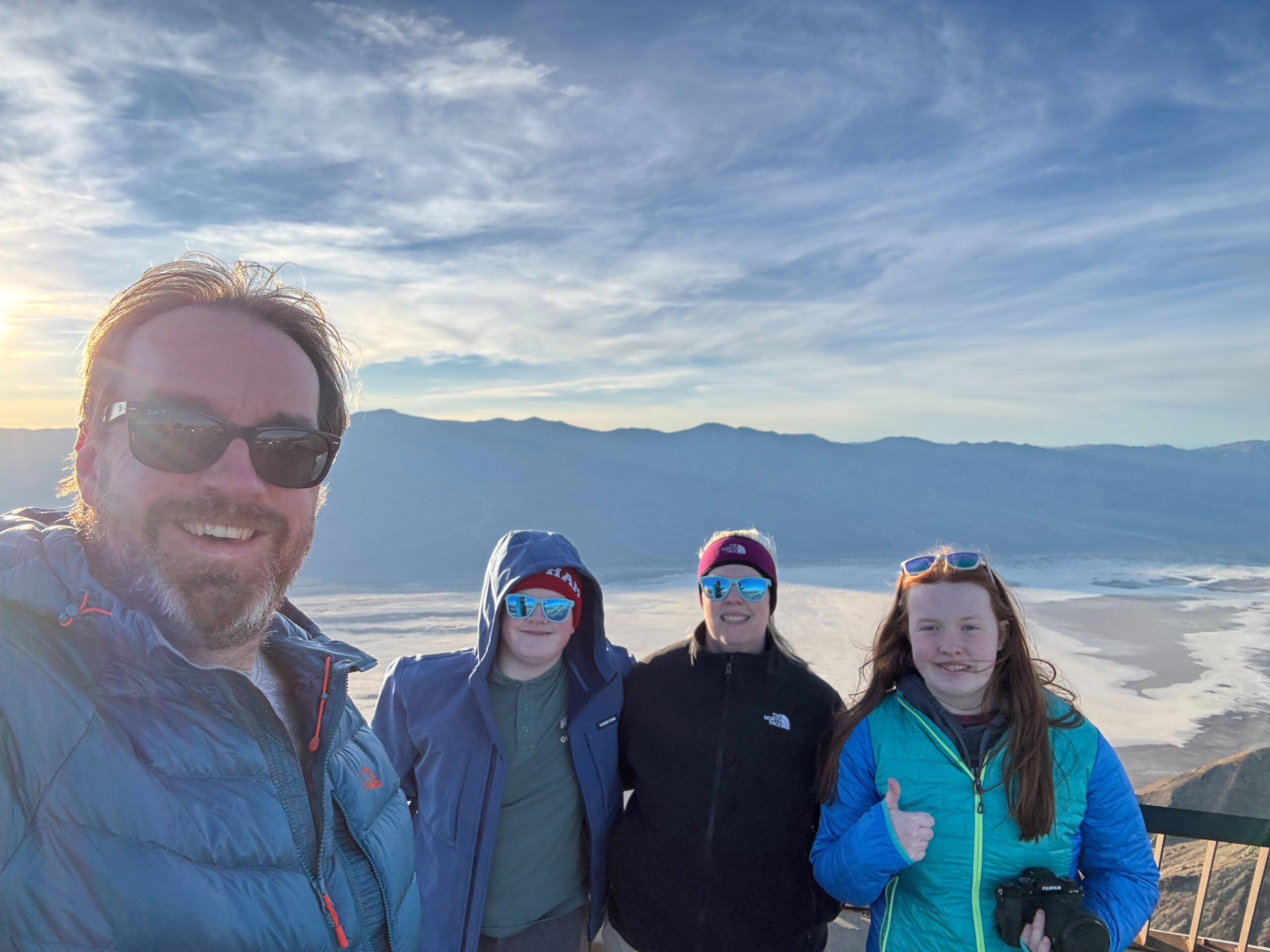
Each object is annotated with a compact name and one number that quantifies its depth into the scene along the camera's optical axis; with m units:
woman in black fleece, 2.15
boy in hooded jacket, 2.17
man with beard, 0.89
